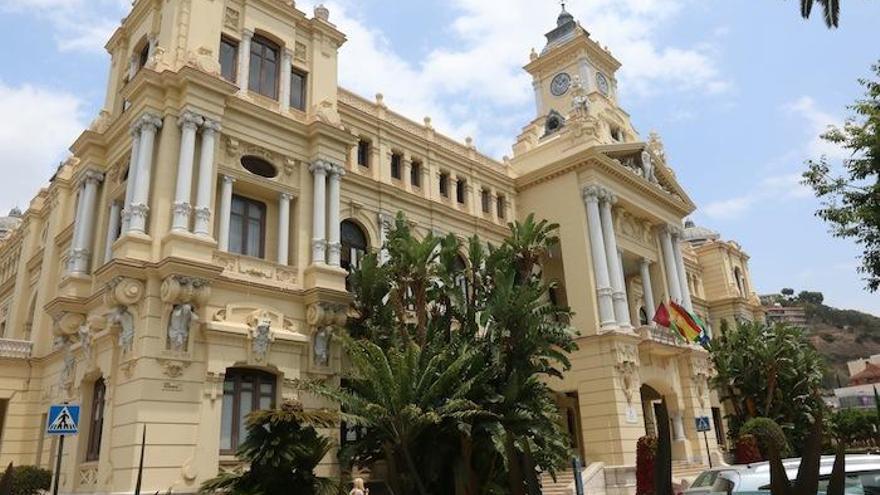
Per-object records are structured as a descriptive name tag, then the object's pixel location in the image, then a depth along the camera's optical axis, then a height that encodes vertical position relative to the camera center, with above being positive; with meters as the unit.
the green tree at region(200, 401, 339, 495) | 15.21 +0.37
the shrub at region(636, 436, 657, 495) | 21.06 -0.28
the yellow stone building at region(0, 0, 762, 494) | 18.67 +8.39
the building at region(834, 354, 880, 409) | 84.25 +7.75
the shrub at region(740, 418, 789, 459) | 30.95 +0.96
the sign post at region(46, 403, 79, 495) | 11.67 +1.04
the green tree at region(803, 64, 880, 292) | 17.02 +6.70
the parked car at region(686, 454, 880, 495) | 11.08 -0.46
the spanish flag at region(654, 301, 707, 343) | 30.77 +5.81
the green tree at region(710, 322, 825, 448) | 36.12 +3.71
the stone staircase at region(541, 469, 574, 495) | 25.24 -0.93
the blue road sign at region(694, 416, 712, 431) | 29.79 +1.24
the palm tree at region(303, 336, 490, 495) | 17.55 +1.72
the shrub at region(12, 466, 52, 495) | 19.78 +0.11
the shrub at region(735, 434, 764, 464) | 31.48 +0.03
